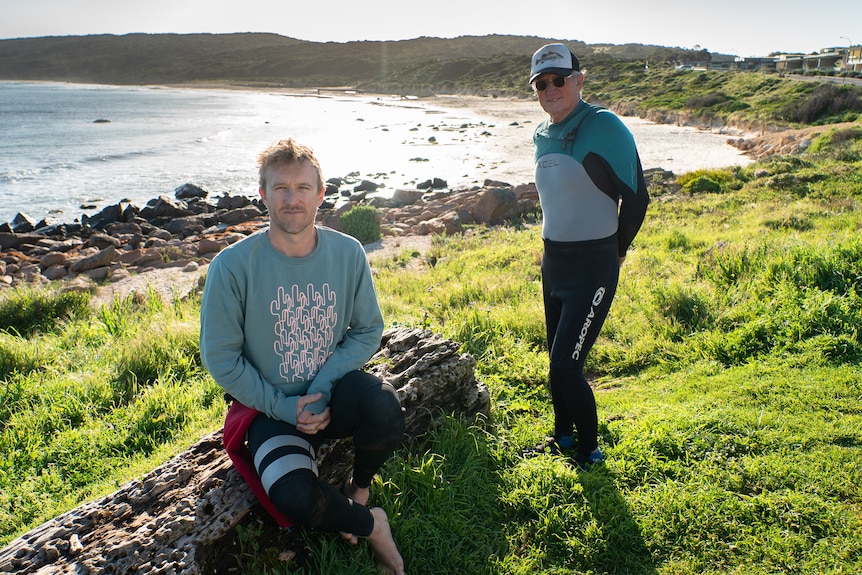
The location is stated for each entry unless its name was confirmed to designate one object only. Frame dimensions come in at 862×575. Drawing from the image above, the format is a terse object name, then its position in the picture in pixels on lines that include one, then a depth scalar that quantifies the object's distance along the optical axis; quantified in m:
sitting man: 2.59
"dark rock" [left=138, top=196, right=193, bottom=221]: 18.30
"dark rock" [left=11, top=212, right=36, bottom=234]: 16.75
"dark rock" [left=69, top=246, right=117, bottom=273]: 12.80
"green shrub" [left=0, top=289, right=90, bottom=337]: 7.39
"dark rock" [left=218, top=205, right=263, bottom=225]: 17.52
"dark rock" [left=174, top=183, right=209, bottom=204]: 21.03
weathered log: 2.32
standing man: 3.26
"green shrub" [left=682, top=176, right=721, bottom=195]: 13.74
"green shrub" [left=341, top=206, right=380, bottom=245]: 13.69
